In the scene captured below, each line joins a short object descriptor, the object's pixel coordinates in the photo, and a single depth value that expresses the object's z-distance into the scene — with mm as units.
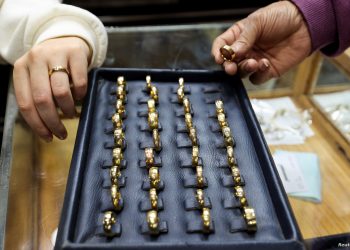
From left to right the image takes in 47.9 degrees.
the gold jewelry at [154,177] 339
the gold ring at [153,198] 321
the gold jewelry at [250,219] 303
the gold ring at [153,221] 297
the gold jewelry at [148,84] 466
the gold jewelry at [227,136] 390
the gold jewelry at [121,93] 446
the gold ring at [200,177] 346
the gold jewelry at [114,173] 342
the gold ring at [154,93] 450
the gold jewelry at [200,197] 325
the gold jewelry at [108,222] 295
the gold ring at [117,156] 359
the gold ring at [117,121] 404
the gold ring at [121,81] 462
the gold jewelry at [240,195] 328
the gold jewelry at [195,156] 367
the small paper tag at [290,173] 499
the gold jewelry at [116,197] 320
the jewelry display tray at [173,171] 294
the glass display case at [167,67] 384
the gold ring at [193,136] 390
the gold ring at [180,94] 449
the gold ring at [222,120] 413
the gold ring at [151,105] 428
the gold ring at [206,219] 301
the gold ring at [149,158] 361
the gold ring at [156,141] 382
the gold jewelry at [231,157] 367
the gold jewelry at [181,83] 466
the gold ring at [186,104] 432
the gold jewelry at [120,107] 424
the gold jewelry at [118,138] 380
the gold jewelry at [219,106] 432
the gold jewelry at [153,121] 406
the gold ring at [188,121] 409
